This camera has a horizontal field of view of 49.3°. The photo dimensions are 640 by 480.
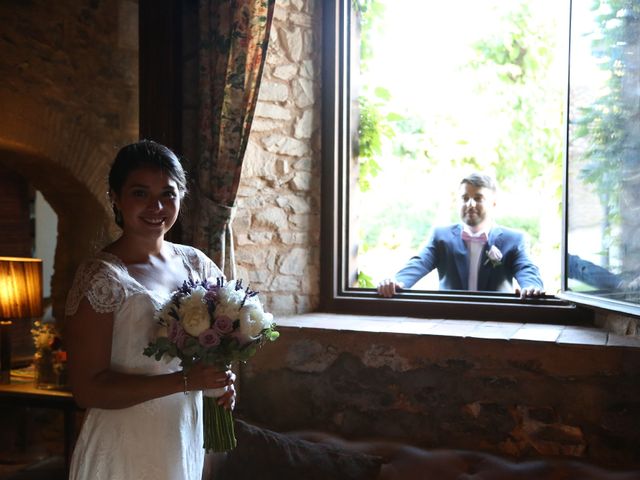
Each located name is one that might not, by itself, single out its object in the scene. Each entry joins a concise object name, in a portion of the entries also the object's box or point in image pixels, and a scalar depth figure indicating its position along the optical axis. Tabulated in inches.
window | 130.3
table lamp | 175.5
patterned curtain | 123.6
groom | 156.8
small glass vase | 173.2
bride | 73.4
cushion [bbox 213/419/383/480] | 102.9
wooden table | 162.7
